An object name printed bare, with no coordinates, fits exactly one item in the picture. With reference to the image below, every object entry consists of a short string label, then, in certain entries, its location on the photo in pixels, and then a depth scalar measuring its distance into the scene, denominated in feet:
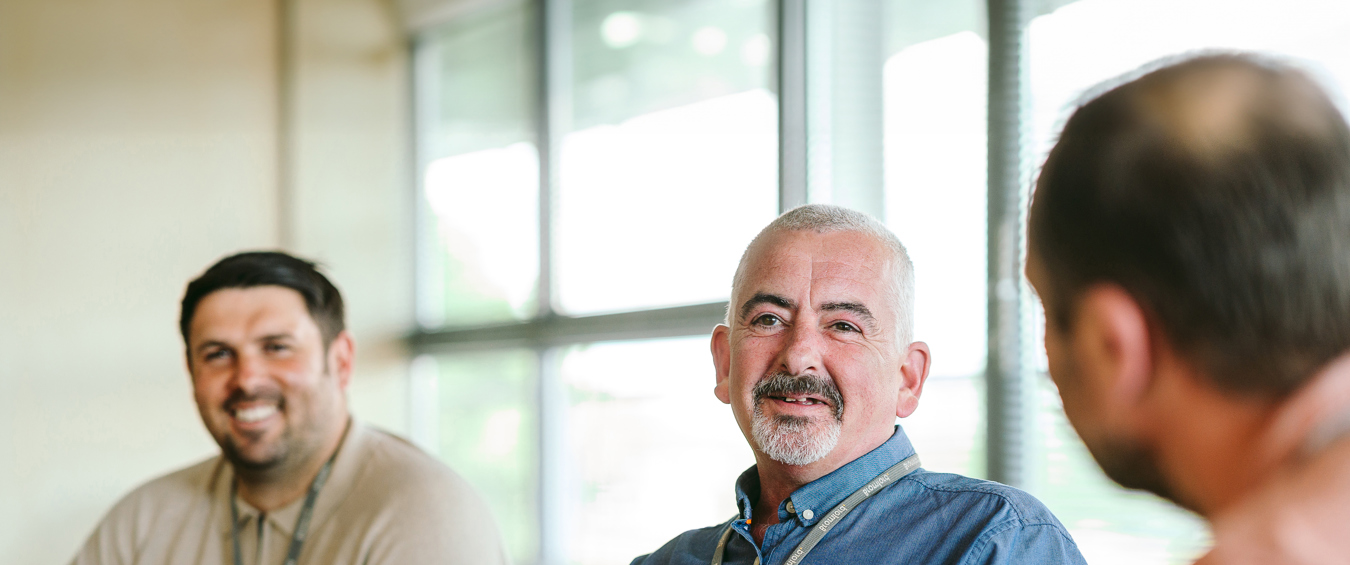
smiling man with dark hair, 8.09
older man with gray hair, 5.32
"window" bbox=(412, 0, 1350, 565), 8.35
